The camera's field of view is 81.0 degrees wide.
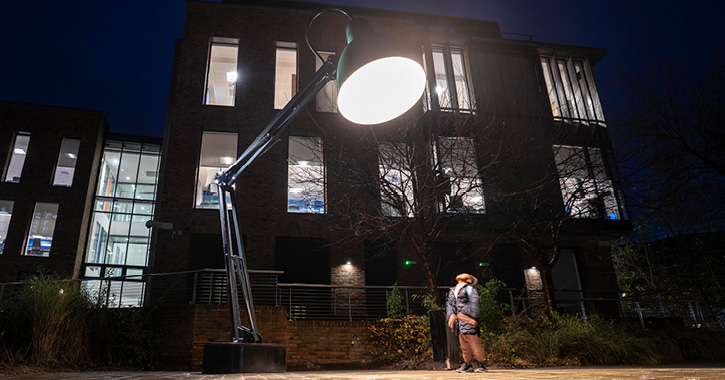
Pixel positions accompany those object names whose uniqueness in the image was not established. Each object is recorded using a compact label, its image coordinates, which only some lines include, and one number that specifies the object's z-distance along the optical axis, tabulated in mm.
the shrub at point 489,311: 9617
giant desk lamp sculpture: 2656
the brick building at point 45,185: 18203
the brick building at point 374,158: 11797
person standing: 6539
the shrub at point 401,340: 9773
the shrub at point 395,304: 10883
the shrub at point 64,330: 7293
